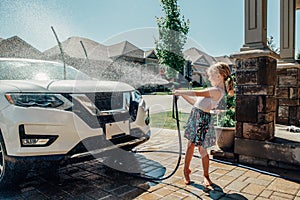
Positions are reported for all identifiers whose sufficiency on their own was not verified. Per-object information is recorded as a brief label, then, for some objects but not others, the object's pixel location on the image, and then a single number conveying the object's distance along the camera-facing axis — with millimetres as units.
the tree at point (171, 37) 7920
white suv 1765
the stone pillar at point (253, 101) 2617
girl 2053
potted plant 2922
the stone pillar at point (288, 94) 4203
